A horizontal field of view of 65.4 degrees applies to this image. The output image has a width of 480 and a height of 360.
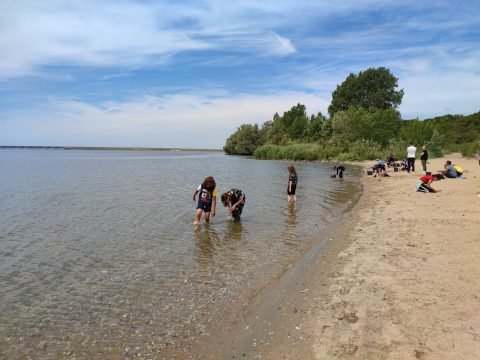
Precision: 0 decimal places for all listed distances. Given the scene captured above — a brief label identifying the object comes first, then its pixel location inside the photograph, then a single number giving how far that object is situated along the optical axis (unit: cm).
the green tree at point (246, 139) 10352
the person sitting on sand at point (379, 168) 2939
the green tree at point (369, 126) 6444
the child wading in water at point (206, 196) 1297
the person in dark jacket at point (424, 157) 2707
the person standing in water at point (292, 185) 1775
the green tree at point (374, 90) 8894
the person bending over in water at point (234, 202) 1395
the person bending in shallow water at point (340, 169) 3057
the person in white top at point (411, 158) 2778
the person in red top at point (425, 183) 1777
